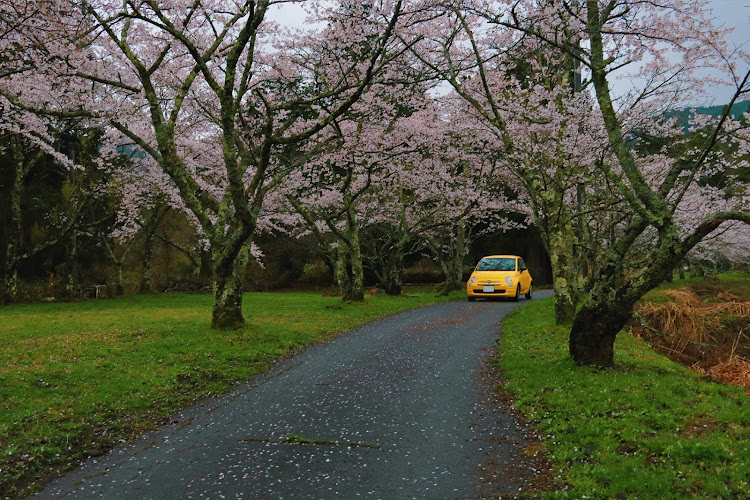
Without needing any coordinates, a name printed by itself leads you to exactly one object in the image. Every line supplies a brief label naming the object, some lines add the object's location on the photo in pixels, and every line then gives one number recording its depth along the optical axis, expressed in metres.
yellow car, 22.47
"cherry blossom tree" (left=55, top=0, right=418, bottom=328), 10.82
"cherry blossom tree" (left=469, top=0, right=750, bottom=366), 7.33
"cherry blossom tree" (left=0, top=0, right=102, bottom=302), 8.05
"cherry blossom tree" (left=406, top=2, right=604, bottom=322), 13.17
